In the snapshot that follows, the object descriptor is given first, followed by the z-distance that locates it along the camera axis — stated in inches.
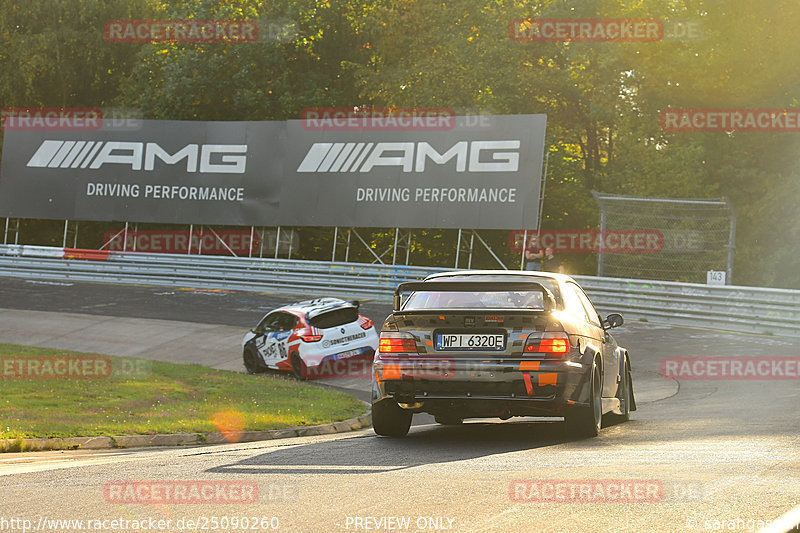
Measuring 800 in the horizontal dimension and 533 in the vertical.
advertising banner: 1278.3
